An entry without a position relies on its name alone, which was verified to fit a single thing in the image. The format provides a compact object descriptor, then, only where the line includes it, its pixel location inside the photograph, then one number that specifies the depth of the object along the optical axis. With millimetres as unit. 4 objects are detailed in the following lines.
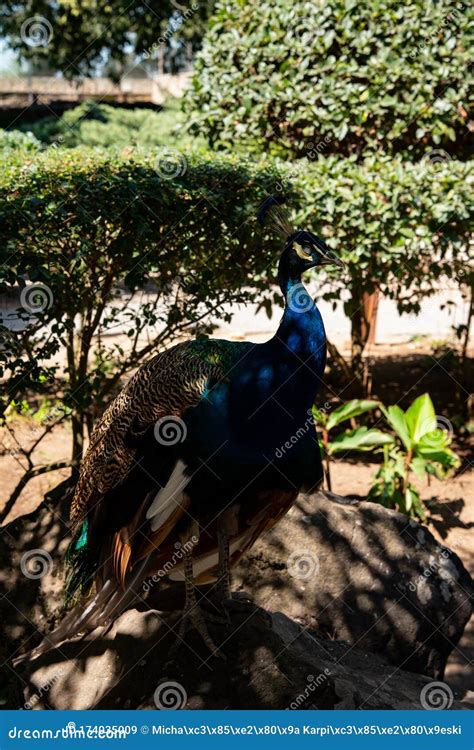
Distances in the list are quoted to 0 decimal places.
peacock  2414
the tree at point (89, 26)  12625
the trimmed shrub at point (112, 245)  3338
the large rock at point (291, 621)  2576
